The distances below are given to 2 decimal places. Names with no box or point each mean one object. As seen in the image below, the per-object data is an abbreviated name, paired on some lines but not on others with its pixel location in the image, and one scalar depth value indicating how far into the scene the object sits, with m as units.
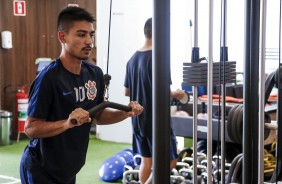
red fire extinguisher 6.89
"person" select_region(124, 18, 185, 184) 3.54
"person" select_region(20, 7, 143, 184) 2.18
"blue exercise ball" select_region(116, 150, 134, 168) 4.80
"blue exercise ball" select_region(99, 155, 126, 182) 4.67
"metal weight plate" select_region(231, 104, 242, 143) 3.09
